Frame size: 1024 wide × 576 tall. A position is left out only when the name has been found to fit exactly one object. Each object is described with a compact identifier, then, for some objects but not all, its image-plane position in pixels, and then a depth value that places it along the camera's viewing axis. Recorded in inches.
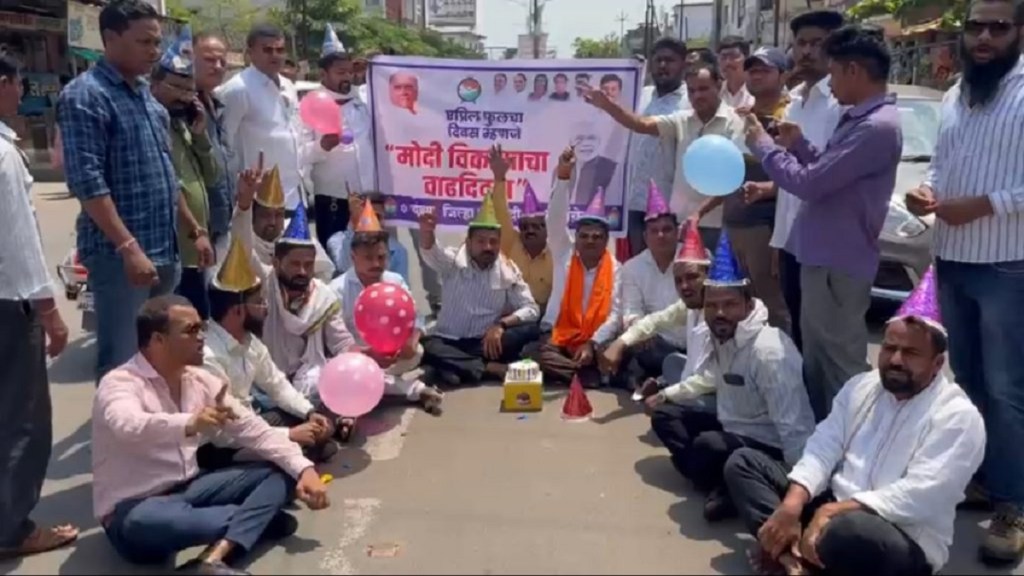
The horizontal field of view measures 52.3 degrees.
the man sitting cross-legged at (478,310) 253.9
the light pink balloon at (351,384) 190.7
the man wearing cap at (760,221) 229.8
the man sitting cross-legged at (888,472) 137.3
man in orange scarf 251.0
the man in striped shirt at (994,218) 159.5
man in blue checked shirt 162.2
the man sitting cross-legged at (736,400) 173.8
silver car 282.2
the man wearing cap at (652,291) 239.9
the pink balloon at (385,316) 214.7
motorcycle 288.5
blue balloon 213.9
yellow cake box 232.2
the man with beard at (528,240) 271.0
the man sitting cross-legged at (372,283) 233.5
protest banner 274.7
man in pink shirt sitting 146.3
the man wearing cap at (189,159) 193.2
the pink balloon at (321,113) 273.6
